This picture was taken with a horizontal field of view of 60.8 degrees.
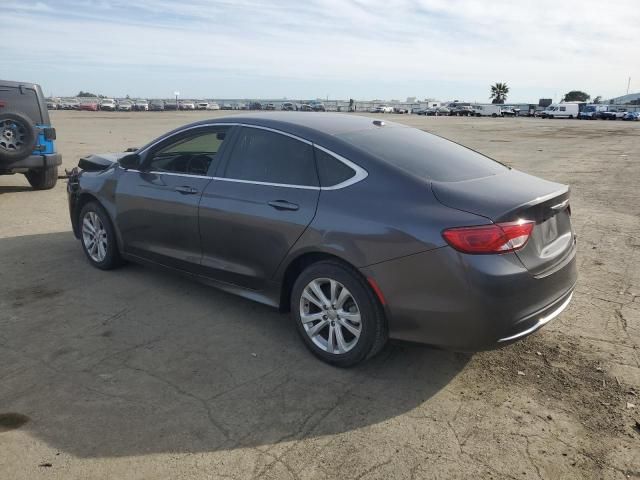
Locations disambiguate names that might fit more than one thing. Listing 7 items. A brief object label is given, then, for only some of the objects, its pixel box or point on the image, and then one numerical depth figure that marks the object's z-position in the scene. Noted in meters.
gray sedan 3.11
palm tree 119.06
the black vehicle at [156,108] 85.00
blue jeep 8.46
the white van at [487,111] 75.82
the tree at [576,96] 122.81
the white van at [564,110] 67.81
